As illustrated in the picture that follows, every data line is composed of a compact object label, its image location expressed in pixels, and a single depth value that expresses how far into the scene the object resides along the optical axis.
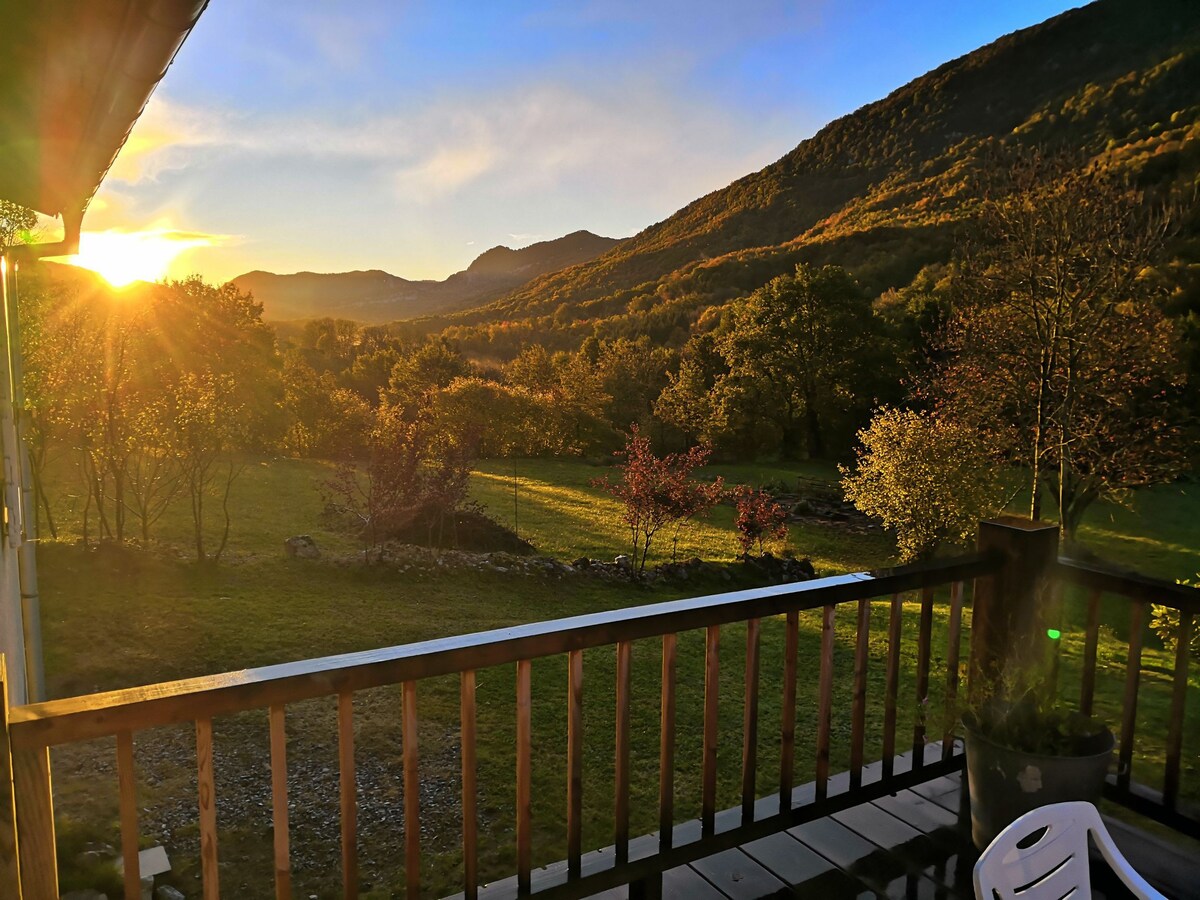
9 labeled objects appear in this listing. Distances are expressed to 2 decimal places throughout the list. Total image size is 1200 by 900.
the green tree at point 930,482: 9.81
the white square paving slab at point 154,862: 2.74
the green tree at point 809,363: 20.97
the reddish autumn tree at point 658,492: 9.37
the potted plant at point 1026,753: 1.94
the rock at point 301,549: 8.36
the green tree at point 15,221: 5.04
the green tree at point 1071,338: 10.27
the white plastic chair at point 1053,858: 1.16
